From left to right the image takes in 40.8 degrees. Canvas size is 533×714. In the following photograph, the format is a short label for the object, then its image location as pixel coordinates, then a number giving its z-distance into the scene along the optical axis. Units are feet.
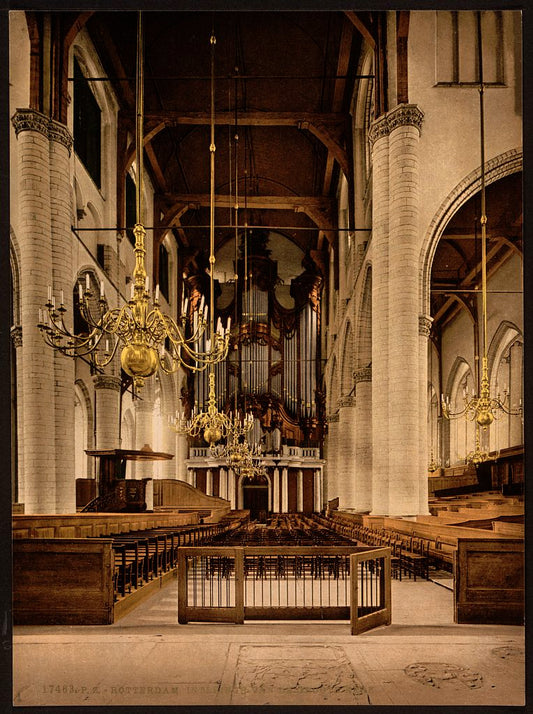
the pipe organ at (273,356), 104.12
